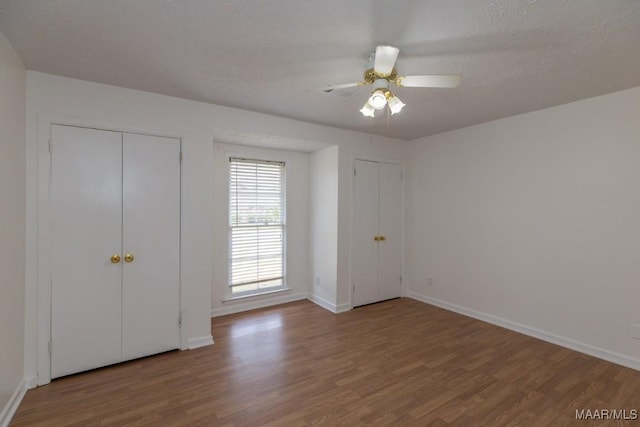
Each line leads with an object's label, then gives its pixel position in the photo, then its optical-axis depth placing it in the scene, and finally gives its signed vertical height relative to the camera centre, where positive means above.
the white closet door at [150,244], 2.66 -0.33
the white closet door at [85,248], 2.39 -0.34
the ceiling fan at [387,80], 1.79 +0.84
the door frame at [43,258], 2.31 -0.40
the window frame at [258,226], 3.93 -0.23
